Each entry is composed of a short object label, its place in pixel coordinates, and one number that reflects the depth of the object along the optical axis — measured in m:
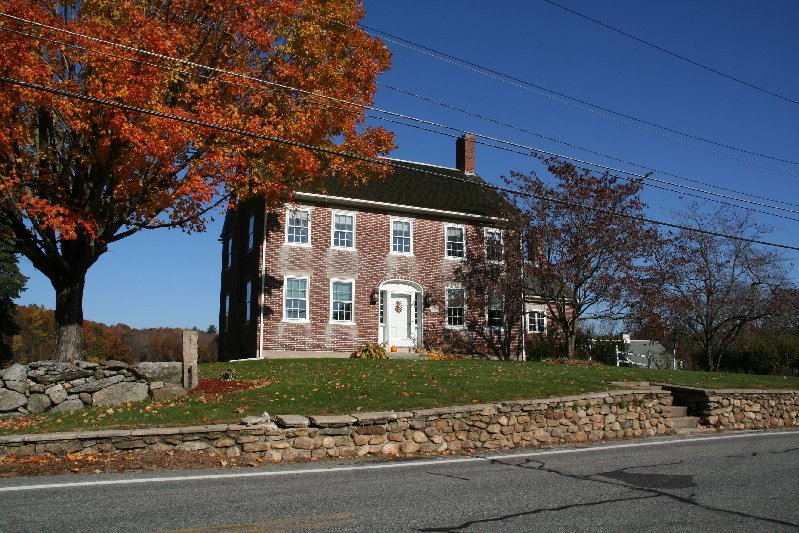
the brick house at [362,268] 24.83
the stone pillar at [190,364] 13.41
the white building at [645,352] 32.99
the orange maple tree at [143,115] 14.15
